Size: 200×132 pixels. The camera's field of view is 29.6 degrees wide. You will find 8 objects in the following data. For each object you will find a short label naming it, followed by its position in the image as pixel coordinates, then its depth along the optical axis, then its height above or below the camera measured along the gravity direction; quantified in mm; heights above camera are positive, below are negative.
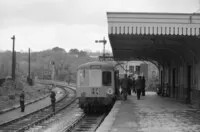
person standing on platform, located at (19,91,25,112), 25016 -1650
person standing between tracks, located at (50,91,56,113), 25388 -1391
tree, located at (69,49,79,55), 145600 +10250
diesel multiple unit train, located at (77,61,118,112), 20656 -415
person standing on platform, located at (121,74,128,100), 23711 -467
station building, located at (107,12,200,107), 14711 +1743
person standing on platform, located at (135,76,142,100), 23984 -467
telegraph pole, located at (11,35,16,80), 39834 +1145
